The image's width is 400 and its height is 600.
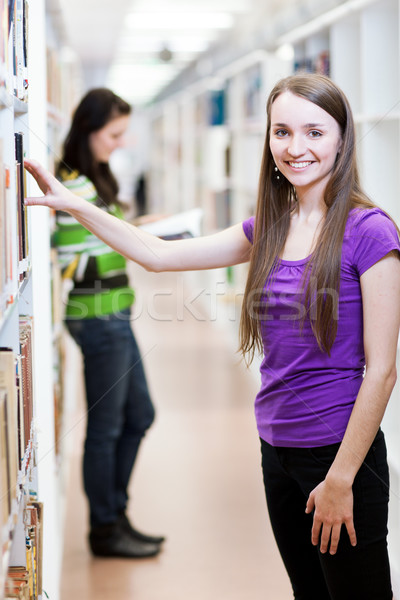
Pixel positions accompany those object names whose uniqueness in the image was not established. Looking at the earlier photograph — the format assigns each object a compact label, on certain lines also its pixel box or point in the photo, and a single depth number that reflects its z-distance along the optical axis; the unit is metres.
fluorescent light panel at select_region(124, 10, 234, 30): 11.61
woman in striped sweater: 4.25
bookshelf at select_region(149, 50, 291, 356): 7.78
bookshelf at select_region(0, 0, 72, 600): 2.78
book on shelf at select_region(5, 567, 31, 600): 2.99
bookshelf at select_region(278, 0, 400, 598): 4.14
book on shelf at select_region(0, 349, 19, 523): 2.74
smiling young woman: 2.96
